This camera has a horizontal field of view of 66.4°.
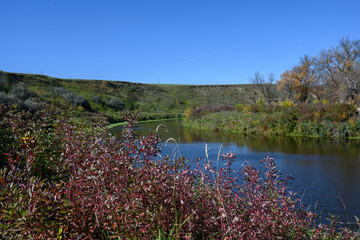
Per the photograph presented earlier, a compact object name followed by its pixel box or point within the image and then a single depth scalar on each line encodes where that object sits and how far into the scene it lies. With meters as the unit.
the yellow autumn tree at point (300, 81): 35.88
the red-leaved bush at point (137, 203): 2.00
